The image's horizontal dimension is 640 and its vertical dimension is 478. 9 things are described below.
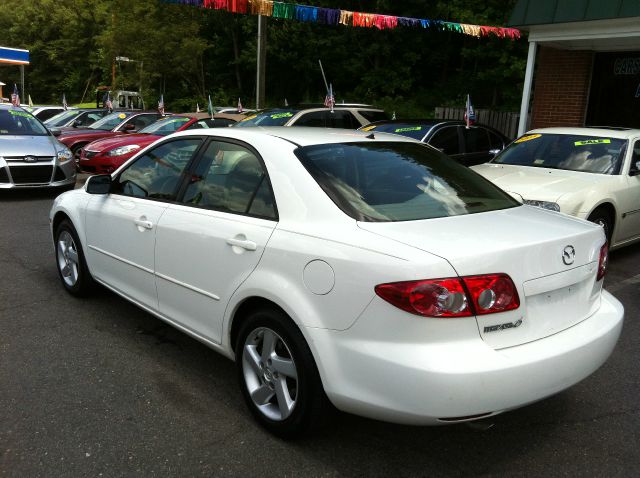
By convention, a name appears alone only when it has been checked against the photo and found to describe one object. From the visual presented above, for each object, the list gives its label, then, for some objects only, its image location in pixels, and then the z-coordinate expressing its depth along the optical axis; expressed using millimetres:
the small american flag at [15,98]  17203
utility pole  16312
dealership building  9758
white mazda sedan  2342
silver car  9344
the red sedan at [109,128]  13266
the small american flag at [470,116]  9797
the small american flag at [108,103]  19438
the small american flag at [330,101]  10984
